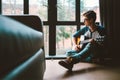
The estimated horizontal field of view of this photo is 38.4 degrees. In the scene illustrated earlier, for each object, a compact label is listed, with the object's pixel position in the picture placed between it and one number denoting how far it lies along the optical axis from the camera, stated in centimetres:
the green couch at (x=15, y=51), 50
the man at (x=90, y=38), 259
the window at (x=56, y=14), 329
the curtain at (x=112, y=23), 297
